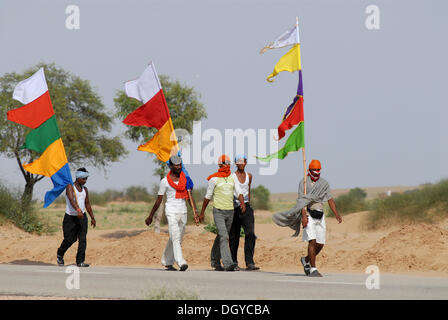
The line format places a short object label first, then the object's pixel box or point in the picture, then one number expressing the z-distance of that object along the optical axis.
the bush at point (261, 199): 56.69
